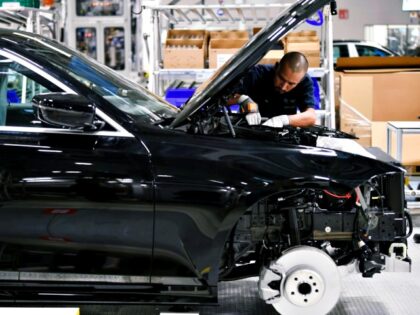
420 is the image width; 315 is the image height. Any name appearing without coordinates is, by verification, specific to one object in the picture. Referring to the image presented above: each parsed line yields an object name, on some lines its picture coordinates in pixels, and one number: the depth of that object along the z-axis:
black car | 5.07
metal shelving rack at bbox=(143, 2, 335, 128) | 10.50
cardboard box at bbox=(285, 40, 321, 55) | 10.59
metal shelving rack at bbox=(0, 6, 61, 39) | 12.42
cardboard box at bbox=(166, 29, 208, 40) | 11.23
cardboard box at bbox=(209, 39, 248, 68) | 10.60
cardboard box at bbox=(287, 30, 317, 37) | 11.05
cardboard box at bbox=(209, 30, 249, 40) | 11.09
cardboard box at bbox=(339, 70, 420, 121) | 11.80
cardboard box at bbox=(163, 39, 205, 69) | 10.73
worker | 7.89
